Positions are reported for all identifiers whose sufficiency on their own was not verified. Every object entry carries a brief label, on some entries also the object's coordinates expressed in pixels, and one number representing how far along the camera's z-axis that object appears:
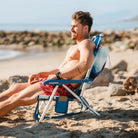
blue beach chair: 3.36
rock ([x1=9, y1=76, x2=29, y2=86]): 5.66
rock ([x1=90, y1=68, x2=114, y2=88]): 6.22
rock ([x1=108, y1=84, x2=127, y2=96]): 4.93
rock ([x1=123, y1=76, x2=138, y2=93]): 5.03
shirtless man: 3.41
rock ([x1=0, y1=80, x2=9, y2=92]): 5.77
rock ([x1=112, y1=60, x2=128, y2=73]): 8.77
